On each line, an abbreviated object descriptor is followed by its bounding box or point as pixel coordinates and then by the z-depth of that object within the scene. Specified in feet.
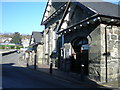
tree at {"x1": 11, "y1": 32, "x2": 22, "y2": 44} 235.87
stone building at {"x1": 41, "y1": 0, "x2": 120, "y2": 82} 21.70
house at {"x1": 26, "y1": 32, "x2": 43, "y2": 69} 57.49
